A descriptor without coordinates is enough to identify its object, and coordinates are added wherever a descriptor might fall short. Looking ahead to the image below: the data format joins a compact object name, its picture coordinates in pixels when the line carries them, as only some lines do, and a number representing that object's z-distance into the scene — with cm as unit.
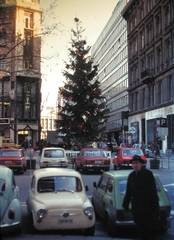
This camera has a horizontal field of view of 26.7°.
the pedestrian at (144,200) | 600
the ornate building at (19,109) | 6291
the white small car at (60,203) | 798
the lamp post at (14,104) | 6281
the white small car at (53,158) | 2428
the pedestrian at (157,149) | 3345
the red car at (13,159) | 2314
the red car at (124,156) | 2488
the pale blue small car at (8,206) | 766
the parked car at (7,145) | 4406
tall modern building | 7200
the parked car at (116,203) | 822
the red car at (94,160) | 2348
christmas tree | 4038
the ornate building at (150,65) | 4700
